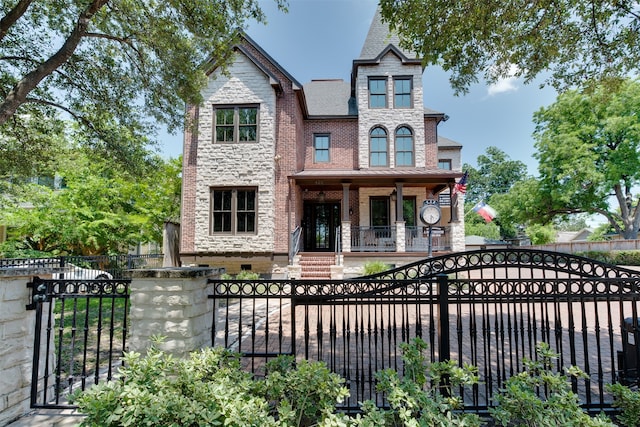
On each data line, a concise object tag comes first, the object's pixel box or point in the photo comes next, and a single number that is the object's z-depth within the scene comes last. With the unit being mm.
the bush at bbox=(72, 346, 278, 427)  2123
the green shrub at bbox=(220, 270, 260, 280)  10294
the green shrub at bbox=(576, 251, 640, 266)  18652
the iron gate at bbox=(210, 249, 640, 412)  3074
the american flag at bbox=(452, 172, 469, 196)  14216
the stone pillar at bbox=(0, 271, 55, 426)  2727
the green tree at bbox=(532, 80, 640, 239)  21406
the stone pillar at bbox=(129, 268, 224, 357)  2912
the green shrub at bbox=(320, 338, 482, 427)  2180
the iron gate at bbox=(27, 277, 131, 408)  3006
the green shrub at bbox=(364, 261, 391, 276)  11258
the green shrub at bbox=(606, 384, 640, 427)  2494
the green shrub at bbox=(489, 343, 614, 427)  2203
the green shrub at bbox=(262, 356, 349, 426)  2426
